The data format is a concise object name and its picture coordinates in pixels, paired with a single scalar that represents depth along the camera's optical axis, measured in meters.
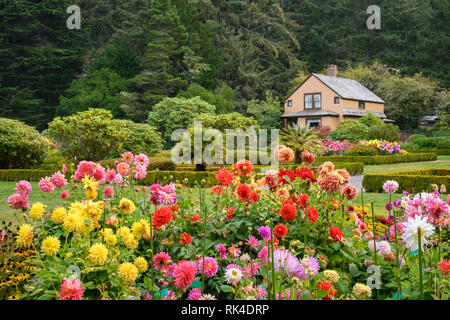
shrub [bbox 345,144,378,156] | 15.85
